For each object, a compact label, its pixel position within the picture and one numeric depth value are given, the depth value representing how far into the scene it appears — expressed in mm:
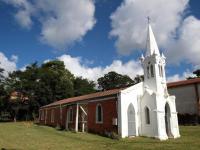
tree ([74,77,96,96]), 47958
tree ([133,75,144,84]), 60292
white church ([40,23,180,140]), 17659
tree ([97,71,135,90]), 59996
